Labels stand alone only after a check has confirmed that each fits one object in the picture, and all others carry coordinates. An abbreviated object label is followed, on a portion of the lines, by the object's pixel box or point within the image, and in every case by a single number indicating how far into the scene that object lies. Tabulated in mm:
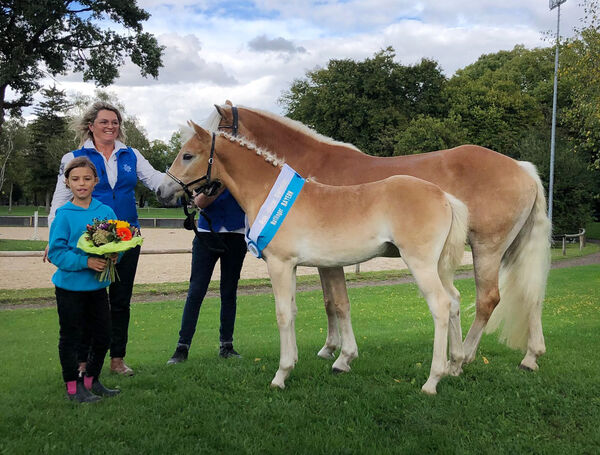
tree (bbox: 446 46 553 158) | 39562
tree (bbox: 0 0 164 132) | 20453
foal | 4103
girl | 4023
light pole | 22989
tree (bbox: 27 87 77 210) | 54469
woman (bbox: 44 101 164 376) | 4883
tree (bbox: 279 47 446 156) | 37781
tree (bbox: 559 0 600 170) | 15344
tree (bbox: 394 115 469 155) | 33438
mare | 5082
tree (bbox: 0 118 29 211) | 46562
